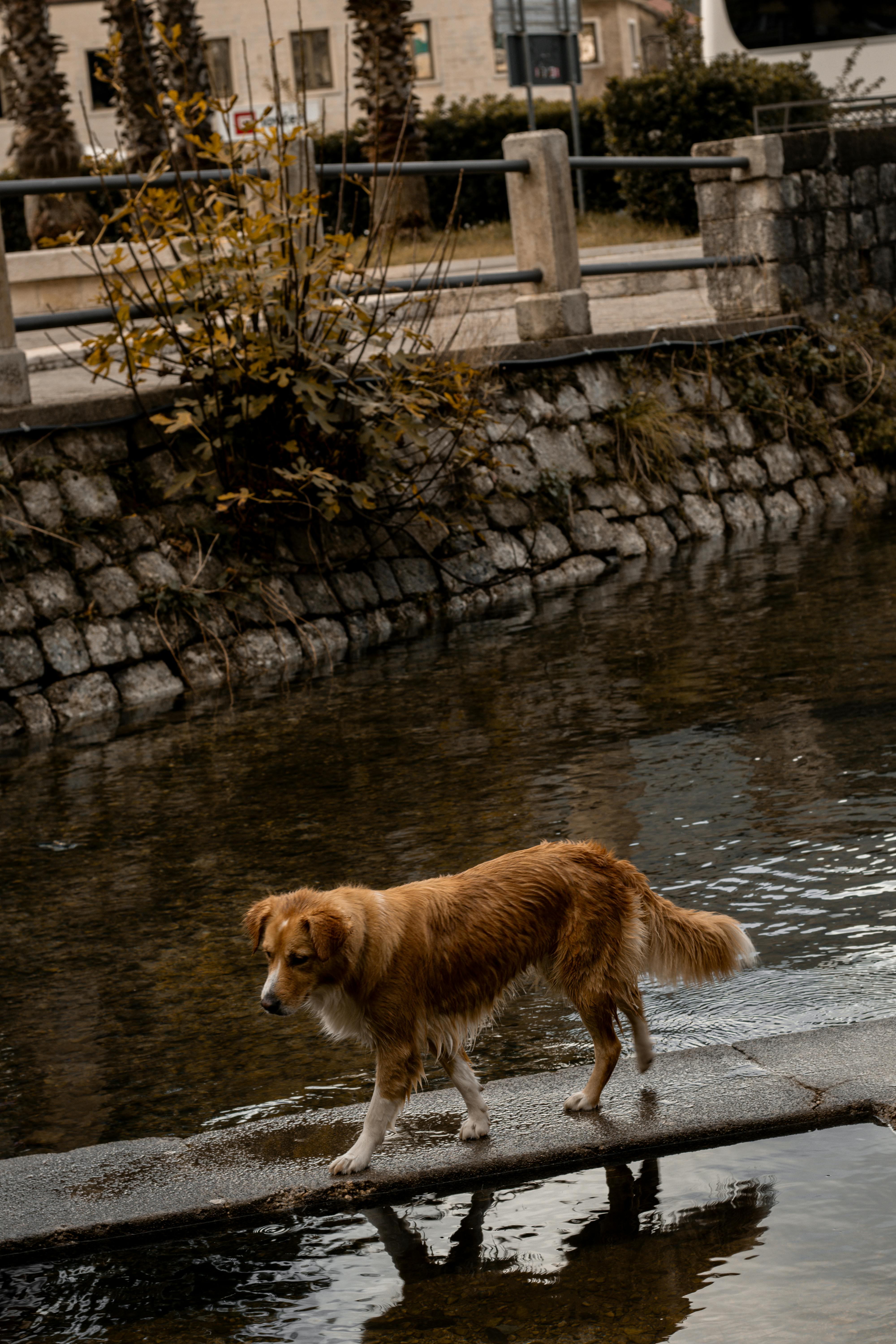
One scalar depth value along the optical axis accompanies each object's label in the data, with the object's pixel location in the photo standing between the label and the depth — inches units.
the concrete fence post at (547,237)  468.1
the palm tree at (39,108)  991.0
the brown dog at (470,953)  135.1
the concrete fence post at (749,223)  551.8
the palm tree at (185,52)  1010.7
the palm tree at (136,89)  1018.1
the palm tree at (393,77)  1024.2
